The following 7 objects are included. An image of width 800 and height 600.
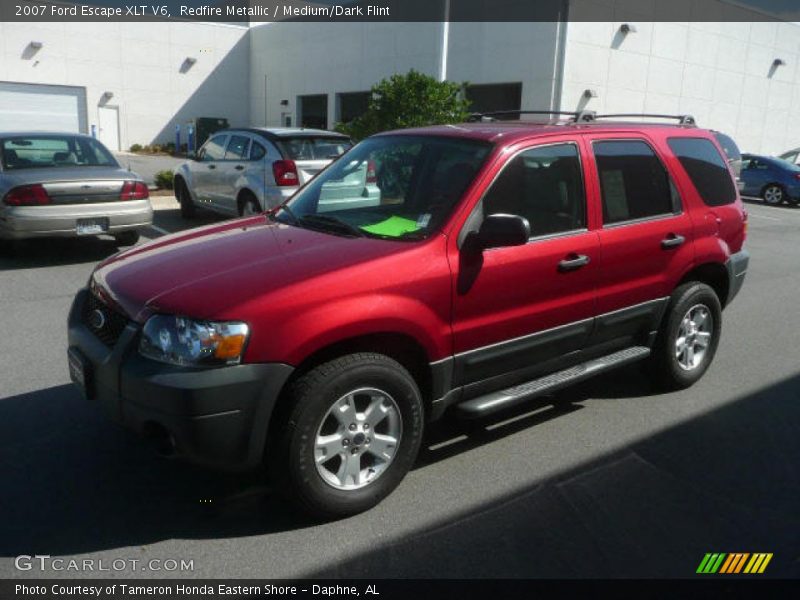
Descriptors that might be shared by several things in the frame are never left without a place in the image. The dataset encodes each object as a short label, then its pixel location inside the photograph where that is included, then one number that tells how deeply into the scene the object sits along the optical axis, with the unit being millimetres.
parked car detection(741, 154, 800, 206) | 20719
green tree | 13922
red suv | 3127
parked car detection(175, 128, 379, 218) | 9664
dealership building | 24047
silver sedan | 8250
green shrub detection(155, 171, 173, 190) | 16000
